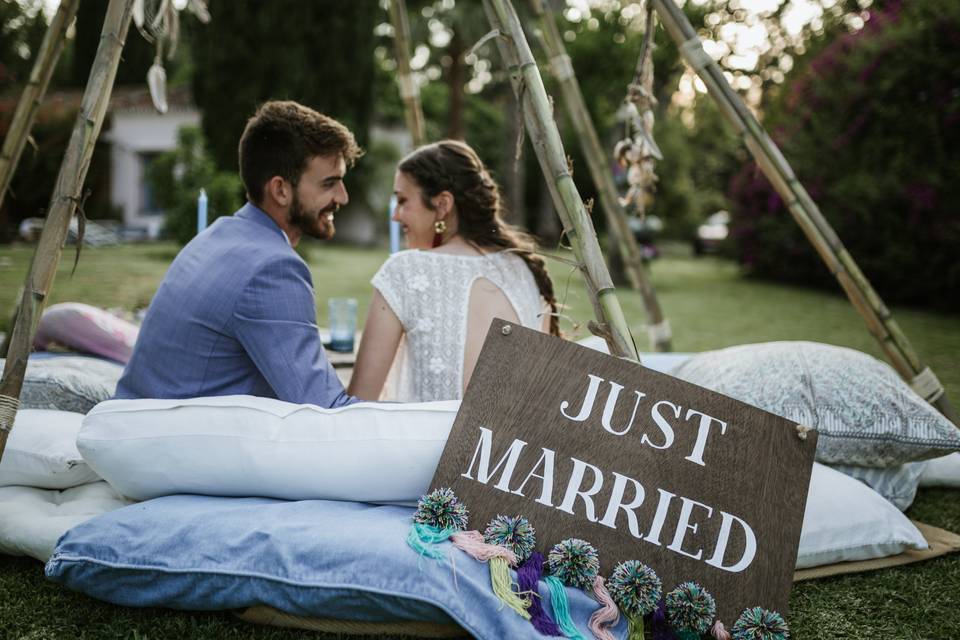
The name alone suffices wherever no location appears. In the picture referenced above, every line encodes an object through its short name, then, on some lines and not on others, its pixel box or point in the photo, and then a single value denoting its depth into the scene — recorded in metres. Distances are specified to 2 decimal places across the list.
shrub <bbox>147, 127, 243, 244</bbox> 12.53
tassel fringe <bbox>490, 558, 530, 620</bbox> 1.58
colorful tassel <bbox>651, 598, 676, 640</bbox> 1.67
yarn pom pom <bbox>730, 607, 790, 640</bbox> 1.65
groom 2.07
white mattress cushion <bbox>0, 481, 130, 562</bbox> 1.94
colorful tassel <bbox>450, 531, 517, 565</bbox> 1.66
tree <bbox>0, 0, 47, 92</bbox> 9.37
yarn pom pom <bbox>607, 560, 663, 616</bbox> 1.66
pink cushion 3.29
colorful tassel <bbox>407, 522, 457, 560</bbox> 1.63
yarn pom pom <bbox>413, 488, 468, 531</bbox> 1.74
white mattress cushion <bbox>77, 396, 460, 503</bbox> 1.87
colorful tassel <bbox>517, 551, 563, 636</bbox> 1.58
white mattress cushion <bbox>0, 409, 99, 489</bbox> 2.16
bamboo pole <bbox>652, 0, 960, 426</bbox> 2.99
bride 2.48
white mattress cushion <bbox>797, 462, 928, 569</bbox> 2.19
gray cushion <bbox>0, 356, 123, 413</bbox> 2.66
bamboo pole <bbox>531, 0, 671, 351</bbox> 3.70
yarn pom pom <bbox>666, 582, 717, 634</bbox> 1.65
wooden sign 1.74
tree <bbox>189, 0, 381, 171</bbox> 15.14
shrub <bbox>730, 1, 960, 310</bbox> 8.86
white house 20.20
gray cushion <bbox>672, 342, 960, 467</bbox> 2.46
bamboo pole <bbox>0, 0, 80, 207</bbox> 2.87
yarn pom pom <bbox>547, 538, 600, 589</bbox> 1.68
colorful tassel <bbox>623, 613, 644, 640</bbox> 1.66
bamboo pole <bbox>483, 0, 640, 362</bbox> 2.04
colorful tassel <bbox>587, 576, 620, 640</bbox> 1.62
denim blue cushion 1.60
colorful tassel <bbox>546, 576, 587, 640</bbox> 1.59
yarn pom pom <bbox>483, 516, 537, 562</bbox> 1.70
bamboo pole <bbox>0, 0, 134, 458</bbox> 2.03
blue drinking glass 3.25
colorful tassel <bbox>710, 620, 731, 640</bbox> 1.67
